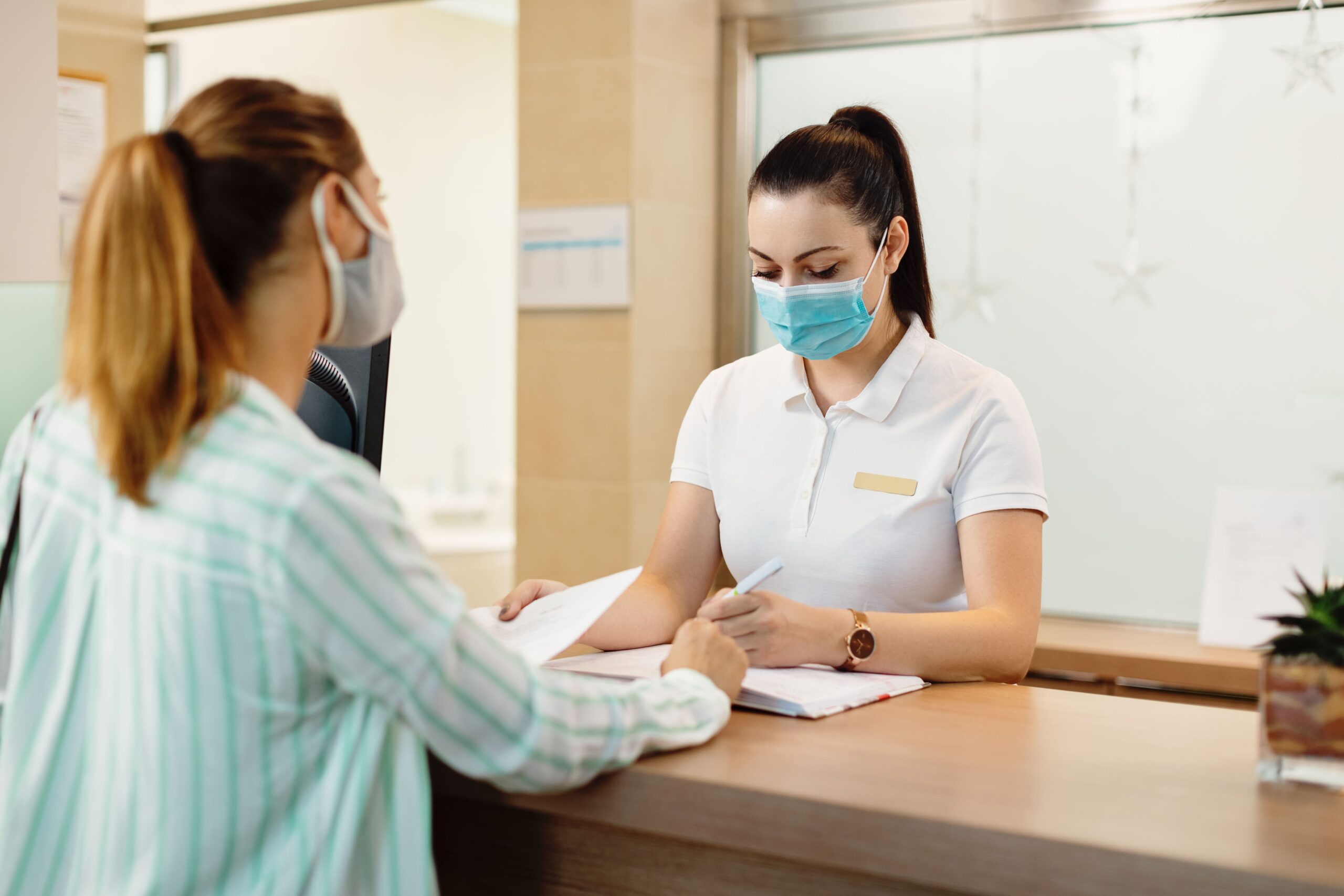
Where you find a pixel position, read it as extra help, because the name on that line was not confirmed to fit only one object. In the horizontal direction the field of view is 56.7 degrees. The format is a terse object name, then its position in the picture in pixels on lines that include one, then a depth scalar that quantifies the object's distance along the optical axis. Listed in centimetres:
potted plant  102
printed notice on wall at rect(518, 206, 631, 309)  331
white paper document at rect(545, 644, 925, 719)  126
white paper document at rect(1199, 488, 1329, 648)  275
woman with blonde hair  92
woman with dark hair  162
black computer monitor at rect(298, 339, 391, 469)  151
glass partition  290
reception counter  90
